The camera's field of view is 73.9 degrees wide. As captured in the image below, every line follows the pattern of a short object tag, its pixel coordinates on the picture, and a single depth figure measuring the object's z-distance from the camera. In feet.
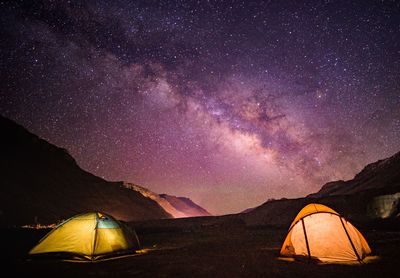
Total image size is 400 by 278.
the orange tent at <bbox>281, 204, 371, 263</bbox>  30.17
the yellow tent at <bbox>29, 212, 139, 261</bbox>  34.32
